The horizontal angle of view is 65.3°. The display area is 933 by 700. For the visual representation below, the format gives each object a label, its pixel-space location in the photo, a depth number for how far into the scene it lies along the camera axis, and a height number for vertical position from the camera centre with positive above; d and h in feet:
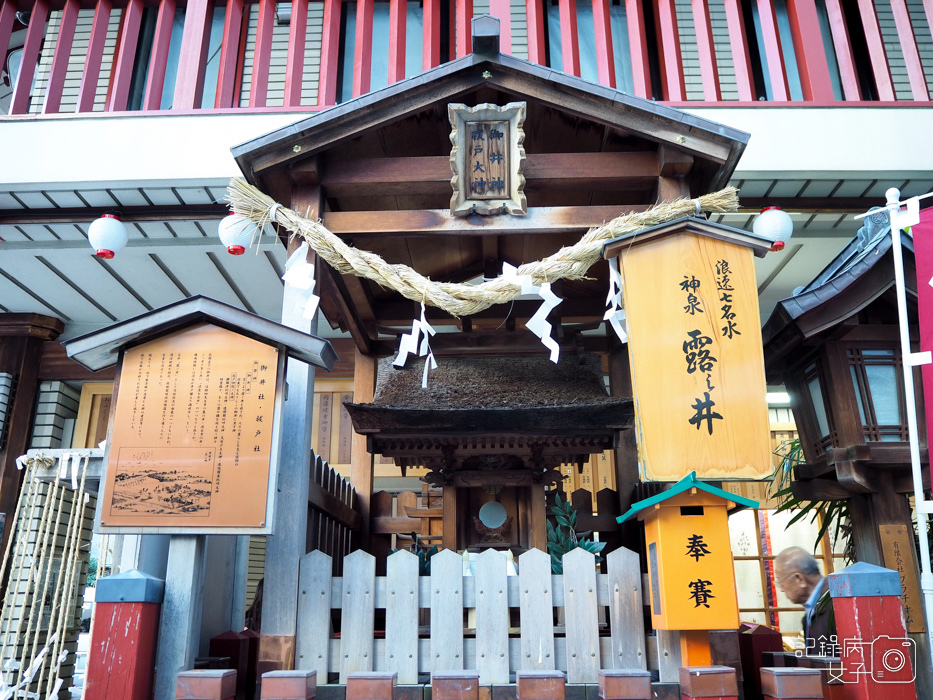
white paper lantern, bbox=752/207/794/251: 22.17 +10.90
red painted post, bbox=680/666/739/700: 12.46 -1.32
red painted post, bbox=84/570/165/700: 12.65 -0.61
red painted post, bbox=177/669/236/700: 12.39 -1.34
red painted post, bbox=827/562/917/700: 11.98 -0.55
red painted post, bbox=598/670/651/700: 12.03 -1.30
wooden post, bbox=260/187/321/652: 14.48 +2.18
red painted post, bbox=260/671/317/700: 12.35 -1.34
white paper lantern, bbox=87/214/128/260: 23.21 +11.13
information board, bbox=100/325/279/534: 14.14 +3.21
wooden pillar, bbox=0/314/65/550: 30.89 +9.69
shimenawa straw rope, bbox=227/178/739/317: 16.34 +7.34
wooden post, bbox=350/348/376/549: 24.04 +4.82
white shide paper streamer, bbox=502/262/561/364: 16.30 +6.41
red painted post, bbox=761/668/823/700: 12.11 -1.30
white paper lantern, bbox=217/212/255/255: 21.09 +10.21
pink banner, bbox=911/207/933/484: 15.96 +6.78
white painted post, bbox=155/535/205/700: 13.42 -0.16
